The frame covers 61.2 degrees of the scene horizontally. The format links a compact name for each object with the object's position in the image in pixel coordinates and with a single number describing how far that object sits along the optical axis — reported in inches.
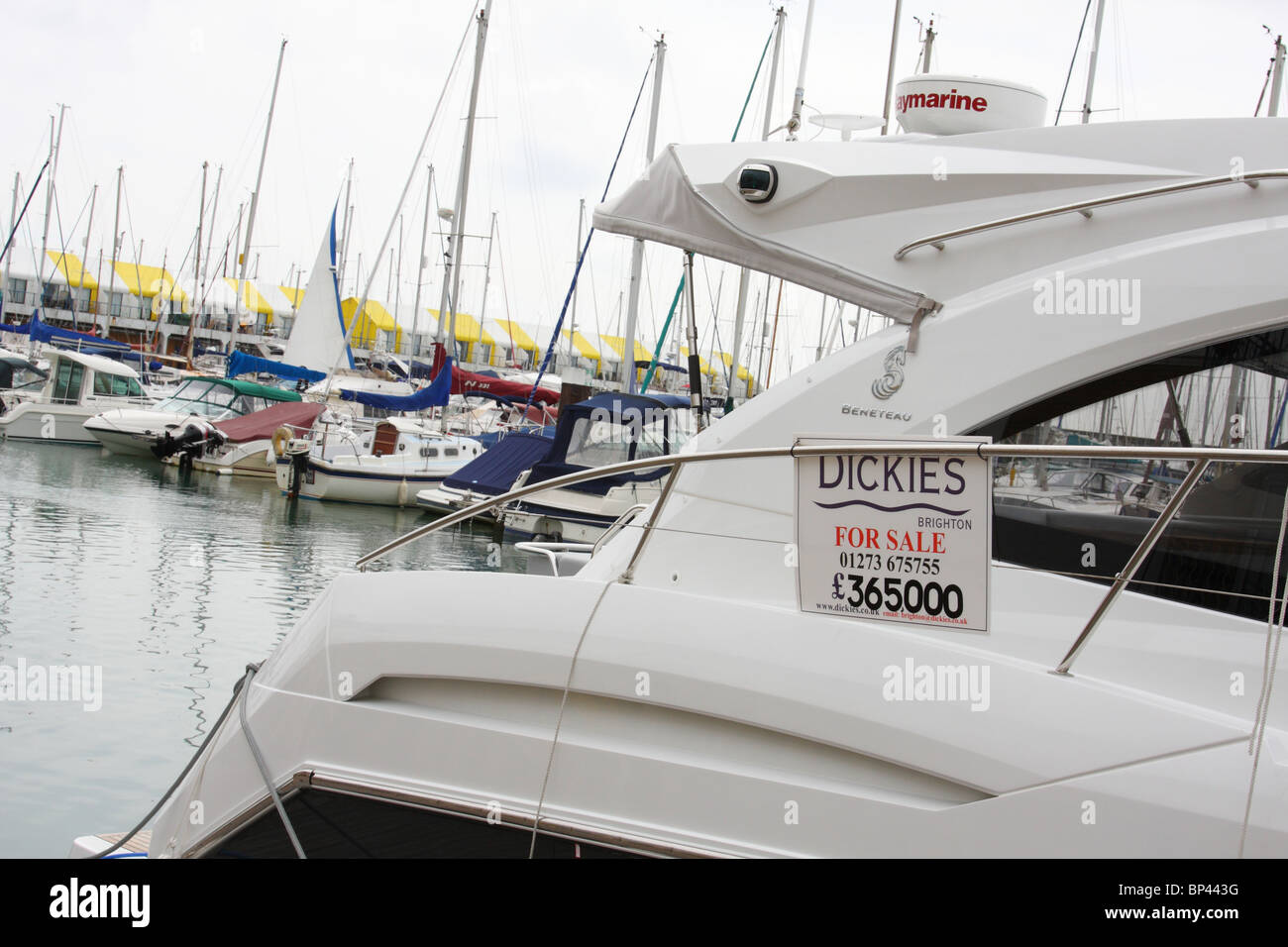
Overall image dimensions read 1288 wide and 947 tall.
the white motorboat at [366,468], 879.1
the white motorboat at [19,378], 1145.5
